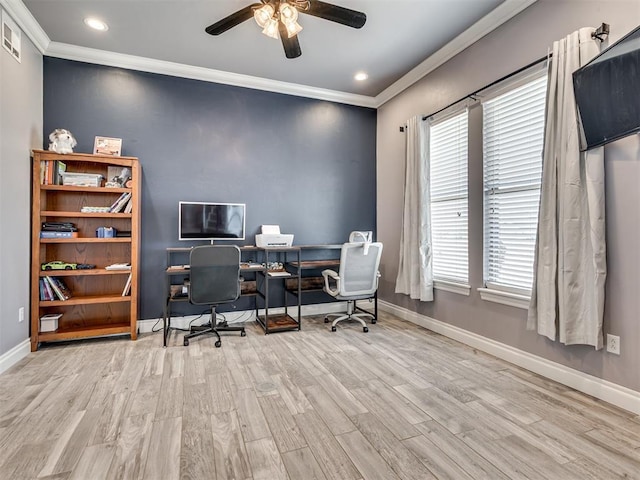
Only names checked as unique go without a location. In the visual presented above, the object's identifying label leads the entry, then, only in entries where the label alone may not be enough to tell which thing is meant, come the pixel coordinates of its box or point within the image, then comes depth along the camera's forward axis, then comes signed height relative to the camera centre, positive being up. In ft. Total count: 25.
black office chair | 9.86 -1.18
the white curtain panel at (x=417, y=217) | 11.53 +0.83
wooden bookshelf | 9.65 -0.48
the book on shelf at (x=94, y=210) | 10.57 +0.97
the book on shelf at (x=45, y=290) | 9.80 -1.61
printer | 12.09 +0.01
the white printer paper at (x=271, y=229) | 12.62 +0.40
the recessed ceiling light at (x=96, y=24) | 9.28 +6.40
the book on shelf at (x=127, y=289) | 10.74 -1.71
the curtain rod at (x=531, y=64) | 6.63 +4.39
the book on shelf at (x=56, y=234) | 9.85 +0.14
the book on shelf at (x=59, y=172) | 10.04 +2.12
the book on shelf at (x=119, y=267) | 10.59 -0.95
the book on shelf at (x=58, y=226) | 10.00 +0.39
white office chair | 11.44 -1.32
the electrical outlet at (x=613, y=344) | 6.59 -2.17
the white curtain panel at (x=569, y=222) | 6.66 +0.40
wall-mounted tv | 5.43 +2.77
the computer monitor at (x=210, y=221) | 11.67 +0.69
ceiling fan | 6.97 +5.09
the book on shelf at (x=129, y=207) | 10.62 +1.07
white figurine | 9.75 +3.01
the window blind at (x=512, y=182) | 8.25 +1.61
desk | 11.43 -1.46
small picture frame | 10.72 +3.15
